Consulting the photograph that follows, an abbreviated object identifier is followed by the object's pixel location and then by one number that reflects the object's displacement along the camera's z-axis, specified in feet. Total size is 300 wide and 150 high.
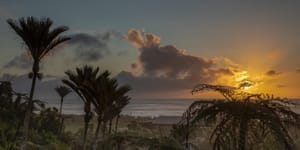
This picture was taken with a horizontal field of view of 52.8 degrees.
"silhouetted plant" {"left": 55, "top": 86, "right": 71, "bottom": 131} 151.43
